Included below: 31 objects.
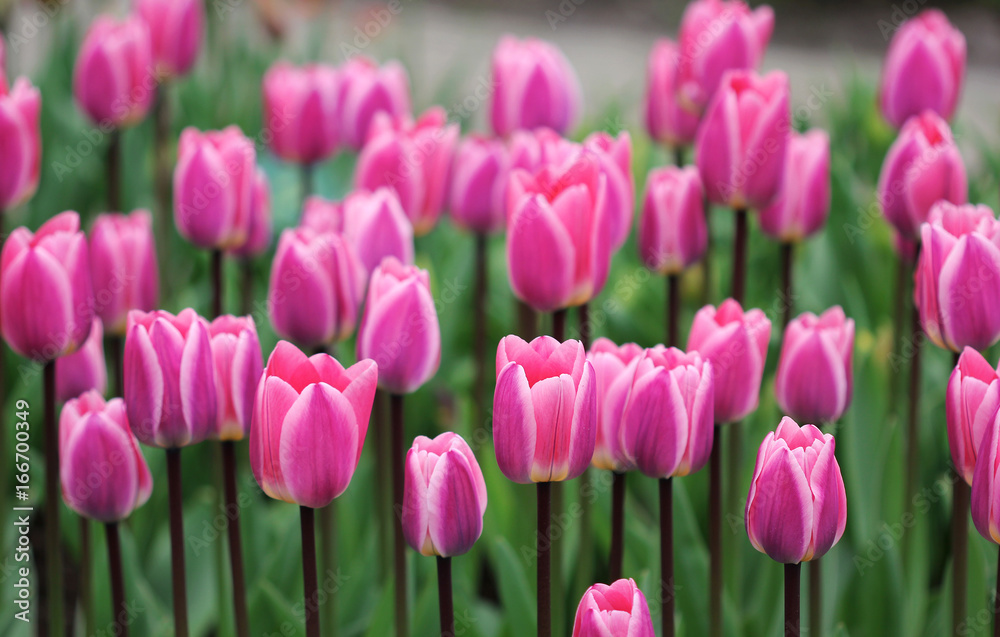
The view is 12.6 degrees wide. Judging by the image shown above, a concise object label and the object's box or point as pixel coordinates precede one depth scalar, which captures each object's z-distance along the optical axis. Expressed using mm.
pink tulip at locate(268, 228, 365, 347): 1923
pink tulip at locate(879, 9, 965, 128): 2186
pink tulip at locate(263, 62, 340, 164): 2307
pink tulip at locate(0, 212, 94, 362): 1880
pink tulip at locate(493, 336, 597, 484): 1773
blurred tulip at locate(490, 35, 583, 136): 2264
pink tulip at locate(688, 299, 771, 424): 1861
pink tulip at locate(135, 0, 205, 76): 2763
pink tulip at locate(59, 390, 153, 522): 1853
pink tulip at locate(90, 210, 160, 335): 2011
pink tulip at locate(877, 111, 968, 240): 2002
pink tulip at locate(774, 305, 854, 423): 1902
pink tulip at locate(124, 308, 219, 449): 1825
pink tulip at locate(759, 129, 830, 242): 2056
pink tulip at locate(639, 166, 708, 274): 2010
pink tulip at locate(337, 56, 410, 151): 2394
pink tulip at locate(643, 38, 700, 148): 2301
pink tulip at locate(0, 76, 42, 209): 2035
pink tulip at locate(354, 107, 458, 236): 2084
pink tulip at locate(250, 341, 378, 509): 1781
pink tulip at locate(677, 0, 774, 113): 2175
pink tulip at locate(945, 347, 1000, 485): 1788
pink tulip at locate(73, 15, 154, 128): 2305
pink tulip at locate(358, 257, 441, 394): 1870
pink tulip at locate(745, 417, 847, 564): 1767
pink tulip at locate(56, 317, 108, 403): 1965
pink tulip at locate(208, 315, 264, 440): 1843
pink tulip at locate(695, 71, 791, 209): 1995
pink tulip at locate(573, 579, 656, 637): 1745
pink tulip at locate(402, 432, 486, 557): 1781
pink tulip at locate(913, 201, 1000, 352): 1852
